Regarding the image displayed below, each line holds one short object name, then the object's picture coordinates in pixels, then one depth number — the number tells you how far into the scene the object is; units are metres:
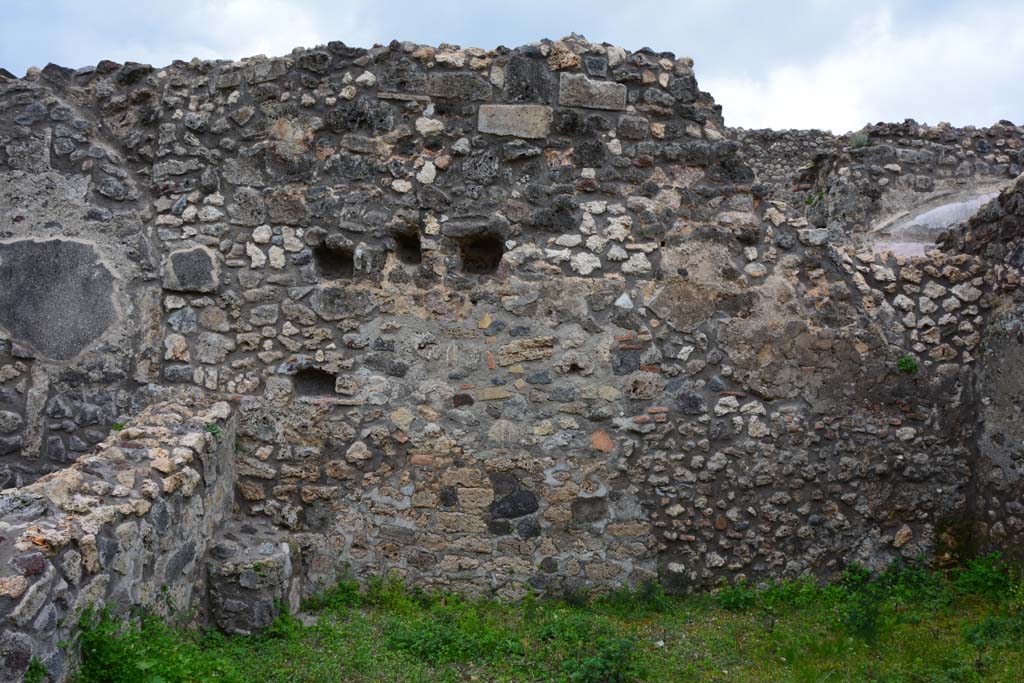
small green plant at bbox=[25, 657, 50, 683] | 2.55
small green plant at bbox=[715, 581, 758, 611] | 4.87
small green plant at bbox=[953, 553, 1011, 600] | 4.78
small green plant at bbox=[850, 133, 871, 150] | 8.67
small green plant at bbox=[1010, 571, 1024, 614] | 4.39
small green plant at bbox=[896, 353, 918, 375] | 5.13
